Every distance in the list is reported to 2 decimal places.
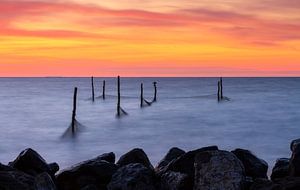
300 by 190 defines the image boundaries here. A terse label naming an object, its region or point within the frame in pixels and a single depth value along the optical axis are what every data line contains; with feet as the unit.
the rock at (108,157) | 47.56
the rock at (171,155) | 47.62
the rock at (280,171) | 42.77
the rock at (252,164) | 42.29
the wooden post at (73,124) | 114.92
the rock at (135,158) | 44.88
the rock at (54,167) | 47.41
